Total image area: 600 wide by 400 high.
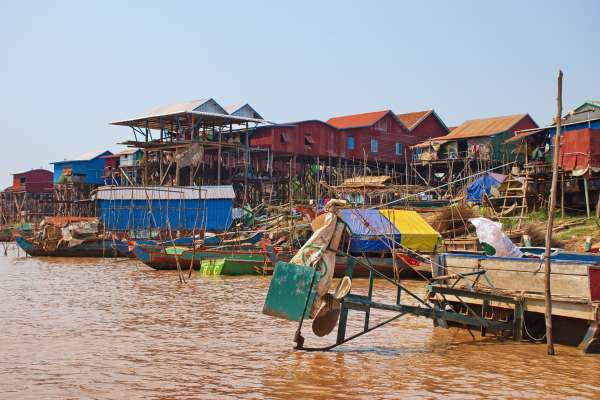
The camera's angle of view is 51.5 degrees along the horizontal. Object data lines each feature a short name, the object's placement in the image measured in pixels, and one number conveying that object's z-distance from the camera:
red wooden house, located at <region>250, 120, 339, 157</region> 38.72
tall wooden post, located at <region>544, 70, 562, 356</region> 8.20
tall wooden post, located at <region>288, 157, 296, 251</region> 23.44
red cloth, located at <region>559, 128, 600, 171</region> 23.92
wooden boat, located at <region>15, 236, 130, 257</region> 32.00
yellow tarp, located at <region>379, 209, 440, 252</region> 21.30
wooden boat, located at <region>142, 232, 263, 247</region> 27.28
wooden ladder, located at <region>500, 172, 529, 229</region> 26.18
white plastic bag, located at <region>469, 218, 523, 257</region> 10.95
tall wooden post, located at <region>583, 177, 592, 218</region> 23.61
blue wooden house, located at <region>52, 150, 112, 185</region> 51.91
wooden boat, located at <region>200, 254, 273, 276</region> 21.62
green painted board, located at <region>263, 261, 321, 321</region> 8.12
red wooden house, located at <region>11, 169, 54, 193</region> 59.25
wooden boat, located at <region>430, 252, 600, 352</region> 8.39
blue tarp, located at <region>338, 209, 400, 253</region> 21.22
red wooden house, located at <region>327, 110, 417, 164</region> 42.56
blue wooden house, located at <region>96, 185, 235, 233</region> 32.31
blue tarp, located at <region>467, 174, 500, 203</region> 29.58
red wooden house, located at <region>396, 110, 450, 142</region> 47.09
